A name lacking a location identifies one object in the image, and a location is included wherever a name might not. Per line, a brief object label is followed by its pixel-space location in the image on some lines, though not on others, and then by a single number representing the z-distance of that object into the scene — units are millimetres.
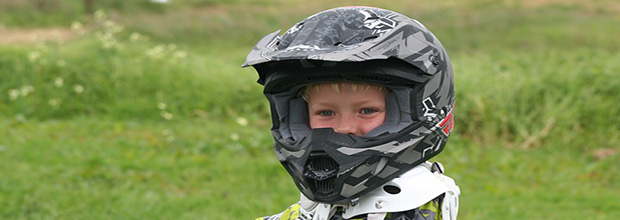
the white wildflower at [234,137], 7492
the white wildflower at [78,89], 8750
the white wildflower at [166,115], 8052
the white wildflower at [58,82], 8737
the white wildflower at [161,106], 8258
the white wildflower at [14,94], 8609
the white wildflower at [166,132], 7680
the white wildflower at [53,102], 8625
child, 2314
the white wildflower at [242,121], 7698
